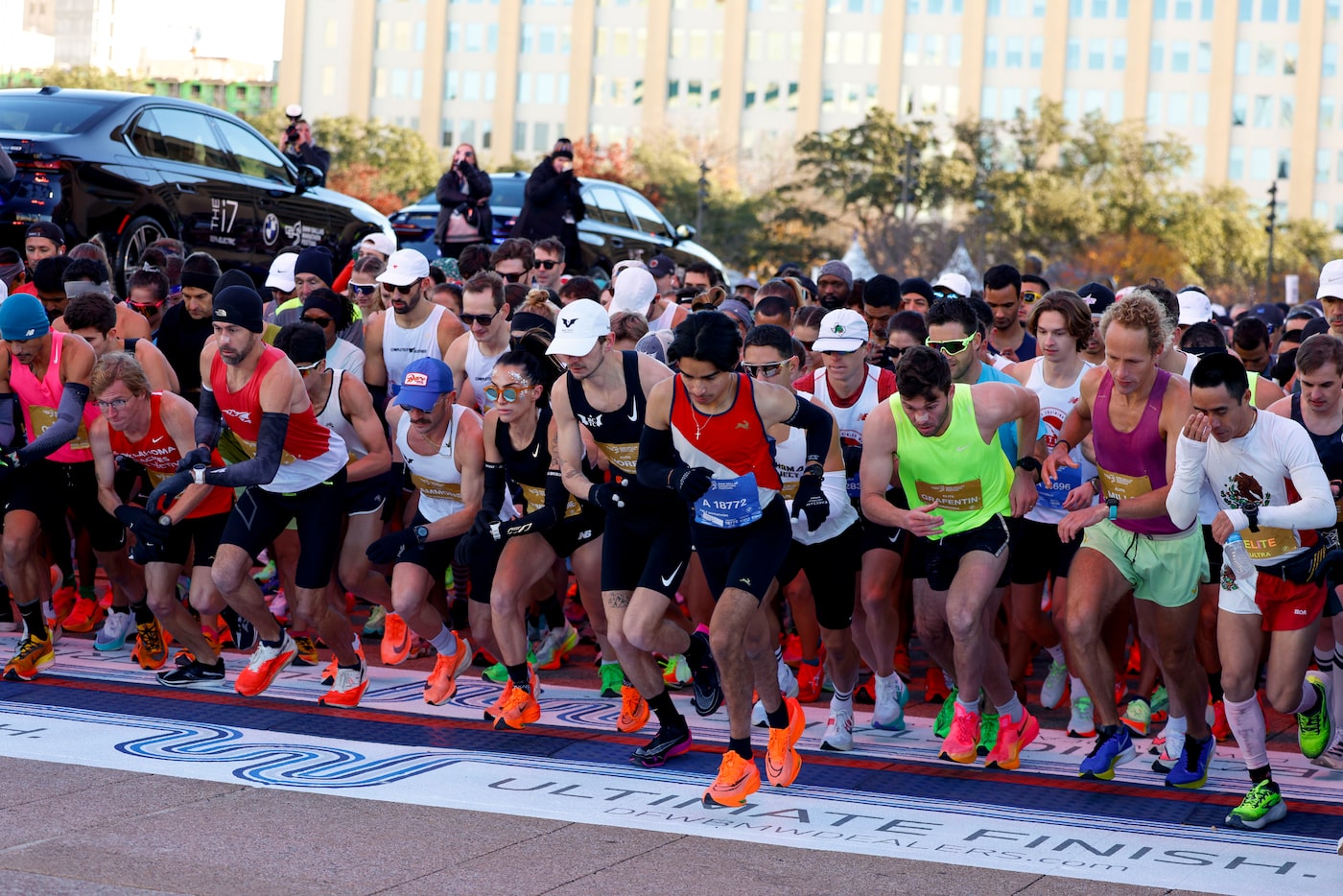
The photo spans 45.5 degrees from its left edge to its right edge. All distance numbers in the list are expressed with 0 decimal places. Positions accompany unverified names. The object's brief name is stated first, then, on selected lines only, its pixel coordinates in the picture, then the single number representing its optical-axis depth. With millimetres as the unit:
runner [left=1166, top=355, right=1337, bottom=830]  6141
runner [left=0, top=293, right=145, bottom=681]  8336
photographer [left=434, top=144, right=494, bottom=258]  14492
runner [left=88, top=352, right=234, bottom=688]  8141
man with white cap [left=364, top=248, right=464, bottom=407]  9719
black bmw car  11805
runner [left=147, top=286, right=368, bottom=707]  7660
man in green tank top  6848
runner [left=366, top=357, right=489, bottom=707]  7926
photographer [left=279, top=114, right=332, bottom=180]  15969
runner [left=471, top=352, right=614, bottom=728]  7574
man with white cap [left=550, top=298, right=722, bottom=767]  6820
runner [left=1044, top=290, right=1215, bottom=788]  6648
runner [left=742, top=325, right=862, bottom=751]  7441
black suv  16719
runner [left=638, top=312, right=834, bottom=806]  6227
